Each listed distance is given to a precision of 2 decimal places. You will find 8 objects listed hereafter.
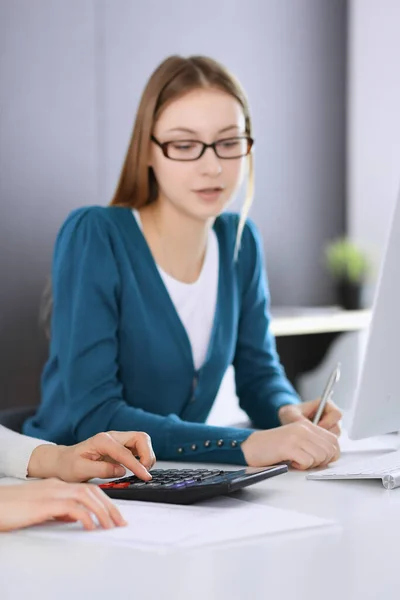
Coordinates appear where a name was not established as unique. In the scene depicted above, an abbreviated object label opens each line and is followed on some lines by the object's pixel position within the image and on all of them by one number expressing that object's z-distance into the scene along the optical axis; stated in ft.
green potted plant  10.70
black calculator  4.33
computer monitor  4.45
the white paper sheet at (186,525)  4.00
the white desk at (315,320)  9.21
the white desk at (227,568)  3.59
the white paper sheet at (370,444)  5.35
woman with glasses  5.70
